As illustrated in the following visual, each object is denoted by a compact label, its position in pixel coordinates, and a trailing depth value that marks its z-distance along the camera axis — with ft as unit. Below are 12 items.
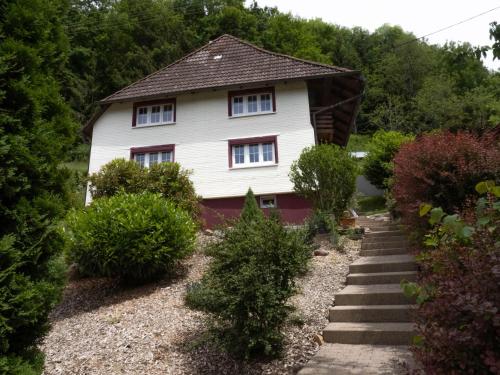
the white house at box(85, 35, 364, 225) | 49.75
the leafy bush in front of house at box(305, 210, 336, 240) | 31.58
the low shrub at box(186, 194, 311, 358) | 13.41
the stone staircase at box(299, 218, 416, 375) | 12.98
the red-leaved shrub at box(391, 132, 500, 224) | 16.44
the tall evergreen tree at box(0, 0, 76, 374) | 9.96
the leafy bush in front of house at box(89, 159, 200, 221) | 37.09
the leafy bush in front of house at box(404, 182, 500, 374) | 6.09
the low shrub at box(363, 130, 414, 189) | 66.54
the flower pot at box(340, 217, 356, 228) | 35.45
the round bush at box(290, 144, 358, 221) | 34.19
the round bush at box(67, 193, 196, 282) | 22.15
